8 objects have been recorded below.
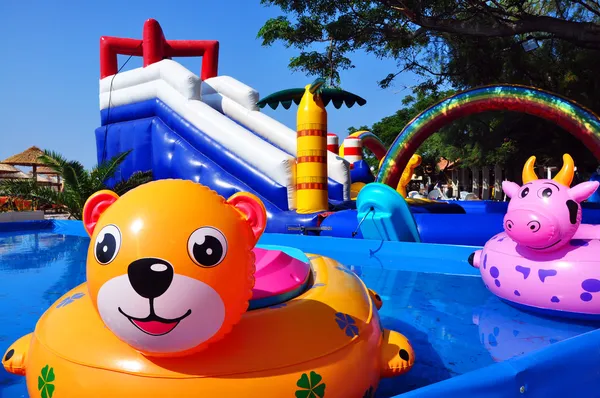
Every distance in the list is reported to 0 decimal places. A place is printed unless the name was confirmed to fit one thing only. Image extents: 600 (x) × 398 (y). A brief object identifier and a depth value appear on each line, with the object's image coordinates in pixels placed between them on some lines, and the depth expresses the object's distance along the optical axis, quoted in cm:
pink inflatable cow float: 267
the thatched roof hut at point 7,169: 1935
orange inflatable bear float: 126
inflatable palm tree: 652
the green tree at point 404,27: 591
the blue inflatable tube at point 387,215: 506
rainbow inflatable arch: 551
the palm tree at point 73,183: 799
